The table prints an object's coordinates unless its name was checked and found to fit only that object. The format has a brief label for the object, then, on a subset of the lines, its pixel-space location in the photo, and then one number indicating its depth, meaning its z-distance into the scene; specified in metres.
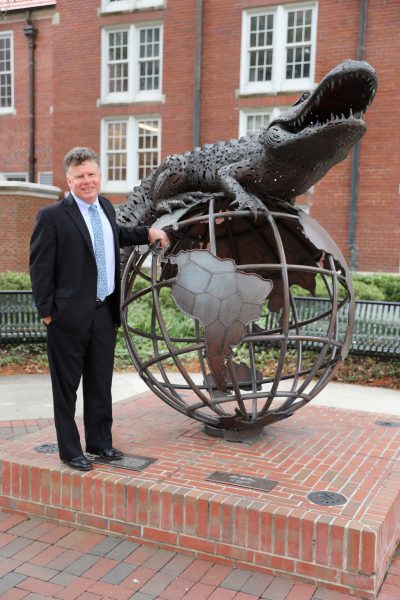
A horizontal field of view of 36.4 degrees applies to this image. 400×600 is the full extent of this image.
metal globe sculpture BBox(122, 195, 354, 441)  3.45
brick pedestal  2.97
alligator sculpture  3.59
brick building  14.20
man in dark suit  3.45
